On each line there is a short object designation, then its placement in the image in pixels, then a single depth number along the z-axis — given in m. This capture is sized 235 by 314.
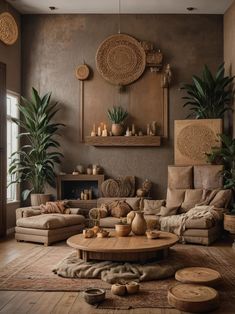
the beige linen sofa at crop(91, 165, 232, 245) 5.14
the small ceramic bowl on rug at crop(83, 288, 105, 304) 2.94
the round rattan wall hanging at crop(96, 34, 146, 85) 6.52
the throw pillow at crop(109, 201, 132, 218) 5.76
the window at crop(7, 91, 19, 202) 6.32
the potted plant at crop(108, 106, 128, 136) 6.38
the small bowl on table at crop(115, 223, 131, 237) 4.18
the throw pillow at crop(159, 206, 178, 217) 5.62
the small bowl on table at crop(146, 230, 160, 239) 4.07
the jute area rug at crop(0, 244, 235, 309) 3.07
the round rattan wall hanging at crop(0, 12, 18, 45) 5.72
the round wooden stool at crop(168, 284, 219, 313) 2.76
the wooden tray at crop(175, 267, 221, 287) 3.19
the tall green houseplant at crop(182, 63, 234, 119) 6.06
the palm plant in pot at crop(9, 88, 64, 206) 6.16
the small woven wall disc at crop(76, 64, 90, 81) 6.56
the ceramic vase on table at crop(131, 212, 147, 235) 4.21
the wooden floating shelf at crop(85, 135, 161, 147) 6.35
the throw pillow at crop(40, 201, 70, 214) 5.70
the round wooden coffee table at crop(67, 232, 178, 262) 3.66
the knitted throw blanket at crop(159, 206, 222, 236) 5.18
